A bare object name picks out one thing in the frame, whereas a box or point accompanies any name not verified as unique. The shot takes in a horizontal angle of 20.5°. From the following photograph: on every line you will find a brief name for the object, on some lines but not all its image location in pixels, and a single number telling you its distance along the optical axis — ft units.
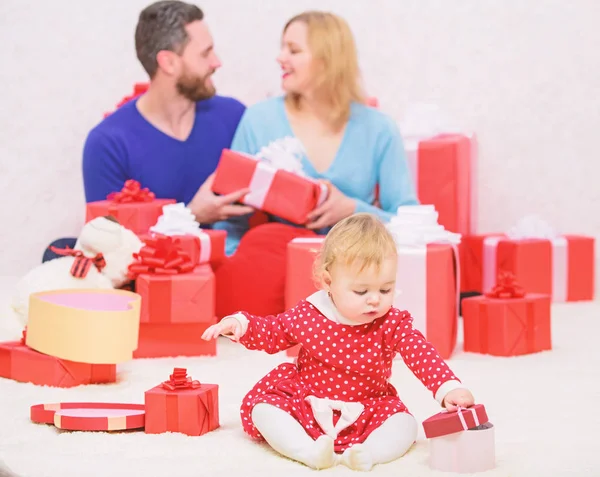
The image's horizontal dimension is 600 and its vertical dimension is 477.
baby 8.15
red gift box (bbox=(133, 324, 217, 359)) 12.43
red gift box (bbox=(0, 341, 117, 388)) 10.78
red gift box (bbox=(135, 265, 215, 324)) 12.28
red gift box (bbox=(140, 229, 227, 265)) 13.09
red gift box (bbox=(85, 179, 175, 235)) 13.75
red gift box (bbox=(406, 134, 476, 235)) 15.61
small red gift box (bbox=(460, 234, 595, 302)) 15.48
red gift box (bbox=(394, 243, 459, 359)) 12.16
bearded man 15.27
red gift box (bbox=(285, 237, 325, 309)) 12.52
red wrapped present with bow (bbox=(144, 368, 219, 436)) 8.93
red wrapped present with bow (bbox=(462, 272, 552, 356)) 12.41
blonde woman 14.82
